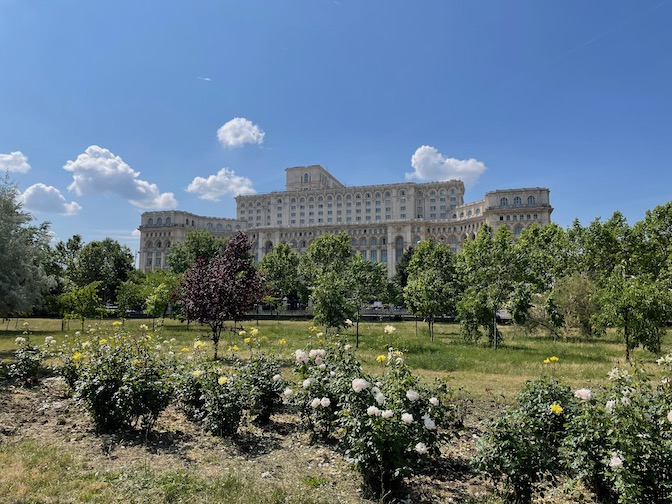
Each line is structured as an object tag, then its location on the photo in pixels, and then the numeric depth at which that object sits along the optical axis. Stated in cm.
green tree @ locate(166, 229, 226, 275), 5941
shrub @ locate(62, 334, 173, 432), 686
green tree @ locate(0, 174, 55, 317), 1830
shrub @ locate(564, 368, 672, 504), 421
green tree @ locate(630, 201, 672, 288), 3922
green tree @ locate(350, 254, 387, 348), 2734
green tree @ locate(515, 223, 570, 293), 4403
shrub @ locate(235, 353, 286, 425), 720
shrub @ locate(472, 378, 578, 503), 458
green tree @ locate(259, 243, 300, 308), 5619
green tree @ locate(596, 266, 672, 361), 1723
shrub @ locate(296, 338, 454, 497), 487
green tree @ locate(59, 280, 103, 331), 2950
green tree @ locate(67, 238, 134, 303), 5275
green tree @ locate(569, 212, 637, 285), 4205
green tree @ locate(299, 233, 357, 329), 2173
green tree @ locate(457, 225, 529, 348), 2467
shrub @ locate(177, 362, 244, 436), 673
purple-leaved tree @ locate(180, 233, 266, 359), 1570
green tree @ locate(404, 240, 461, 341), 2769
